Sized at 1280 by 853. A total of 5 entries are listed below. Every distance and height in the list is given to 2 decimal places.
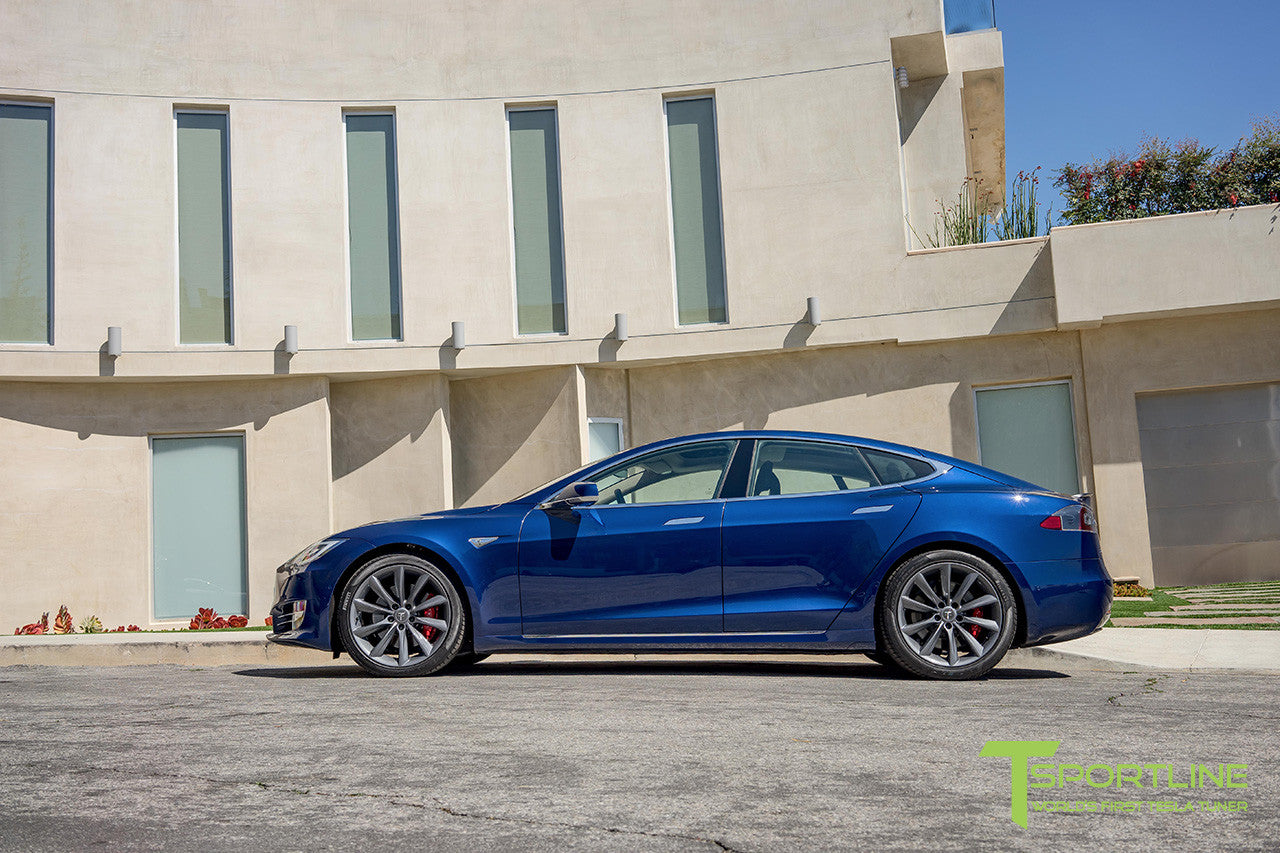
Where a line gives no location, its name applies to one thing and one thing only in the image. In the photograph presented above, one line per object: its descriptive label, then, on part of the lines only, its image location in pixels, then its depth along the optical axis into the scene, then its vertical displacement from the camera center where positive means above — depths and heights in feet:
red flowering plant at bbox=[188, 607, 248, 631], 48.93 -2.13
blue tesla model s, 21.97 -0.44
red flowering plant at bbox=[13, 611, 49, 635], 47.34 -1.95
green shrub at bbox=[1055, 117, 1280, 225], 65.62 +19.46
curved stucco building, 48.65 +10.52
